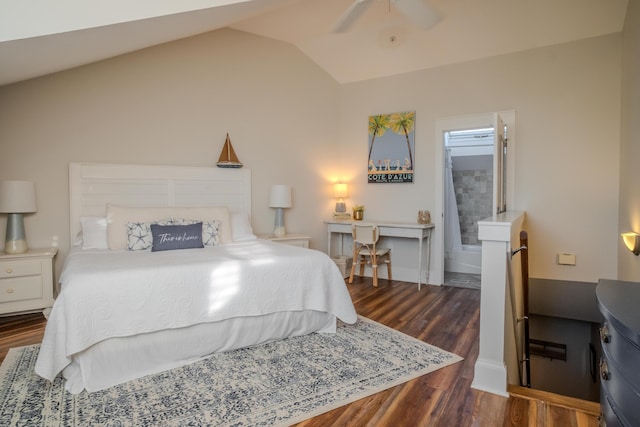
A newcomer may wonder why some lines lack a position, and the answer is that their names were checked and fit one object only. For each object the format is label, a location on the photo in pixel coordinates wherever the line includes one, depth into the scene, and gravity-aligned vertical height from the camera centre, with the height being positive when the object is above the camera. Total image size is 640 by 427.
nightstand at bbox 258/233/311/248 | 4.63 -0.45
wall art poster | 5.08 +0.76
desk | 4.62 -0.36
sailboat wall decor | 4.54 +0.54
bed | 2.19 -0.56
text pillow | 3.33 -0.31
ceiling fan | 2.80 +1.47
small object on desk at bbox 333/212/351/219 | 5.54 -0.19
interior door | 3.27 +0.35
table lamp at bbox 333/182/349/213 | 5.57 +0.12
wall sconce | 2.46 -0.26
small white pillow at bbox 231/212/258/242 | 4.12 -0.30
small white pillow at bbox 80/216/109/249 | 3.45 -0.29
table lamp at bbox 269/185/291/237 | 4.82 +0.03
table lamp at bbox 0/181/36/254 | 3.28 -0.04
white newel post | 2.22 -0.63
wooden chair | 4.69 -0.61
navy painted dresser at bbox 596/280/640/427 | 0.93 -0.41
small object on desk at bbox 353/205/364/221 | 5.41 -0.14
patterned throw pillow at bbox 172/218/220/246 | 3.66 -0.28
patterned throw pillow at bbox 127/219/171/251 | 3.38 -0.31
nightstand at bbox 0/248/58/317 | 3.20 -0.69
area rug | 1.91 -1.08
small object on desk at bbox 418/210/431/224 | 4.84 -0.19
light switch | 4.06 -0.61
